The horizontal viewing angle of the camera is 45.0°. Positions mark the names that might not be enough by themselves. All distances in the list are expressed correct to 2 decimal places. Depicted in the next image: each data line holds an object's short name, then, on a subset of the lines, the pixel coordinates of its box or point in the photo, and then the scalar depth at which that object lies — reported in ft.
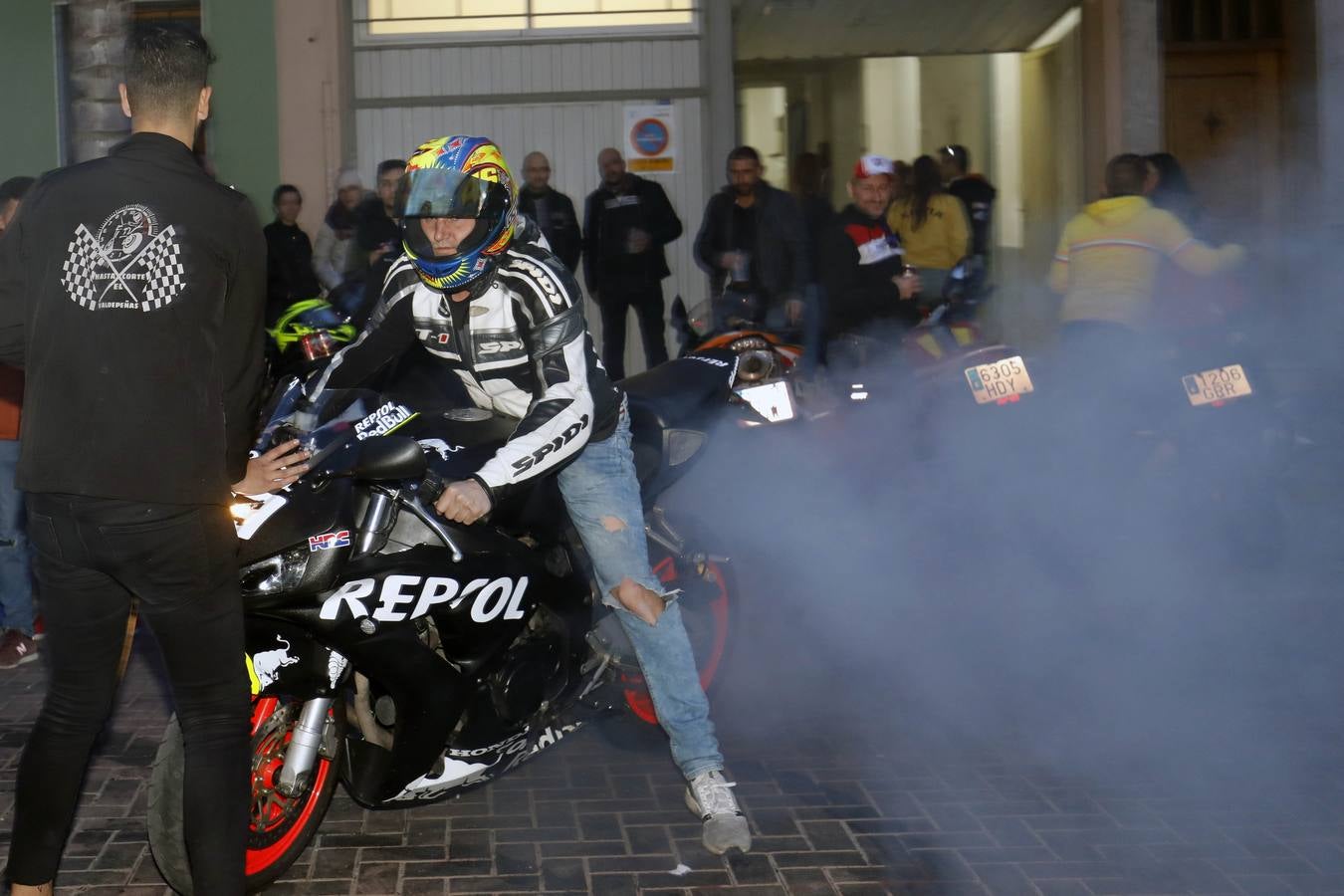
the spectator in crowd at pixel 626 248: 38.22
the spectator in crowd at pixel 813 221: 30.60
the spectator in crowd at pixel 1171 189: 31.13
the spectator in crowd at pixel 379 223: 30.99
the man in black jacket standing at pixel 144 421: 10.48
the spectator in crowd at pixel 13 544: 20.71
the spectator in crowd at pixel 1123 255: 25.35
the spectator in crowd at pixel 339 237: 33.09
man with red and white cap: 29.78
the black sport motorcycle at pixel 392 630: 12.36
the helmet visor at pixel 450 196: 13.20
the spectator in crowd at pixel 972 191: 36.70
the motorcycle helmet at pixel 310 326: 16.97
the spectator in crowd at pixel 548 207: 38.01
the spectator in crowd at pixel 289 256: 32.42
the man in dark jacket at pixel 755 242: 33.19
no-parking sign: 44.21
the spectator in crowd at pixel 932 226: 32.94
